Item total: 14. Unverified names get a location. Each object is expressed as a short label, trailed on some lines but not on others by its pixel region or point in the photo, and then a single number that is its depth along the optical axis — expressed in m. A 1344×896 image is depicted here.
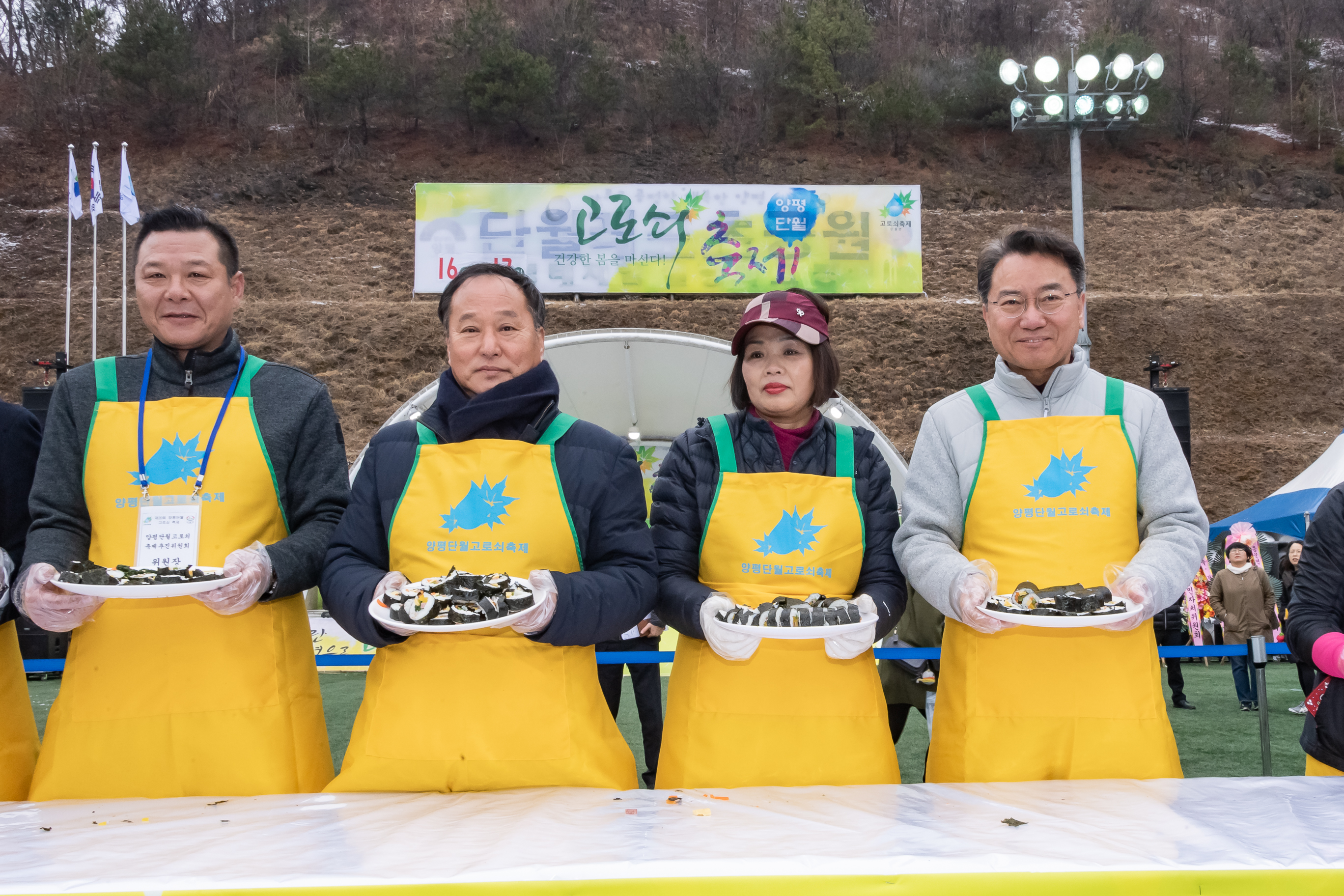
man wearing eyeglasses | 2.12
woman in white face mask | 8.67
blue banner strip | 3.47
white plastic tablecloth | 1.32
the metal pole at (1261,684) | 3.82
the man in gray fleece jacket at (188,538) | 2.09
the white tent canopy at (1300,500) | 9.30
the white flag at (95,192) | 15.20
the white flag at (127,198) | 14.35
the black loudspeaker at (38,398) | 9.77
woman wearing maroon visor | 2.20
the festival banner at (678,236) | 17.22
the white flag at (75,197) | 16.03
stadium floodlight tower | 10.24
